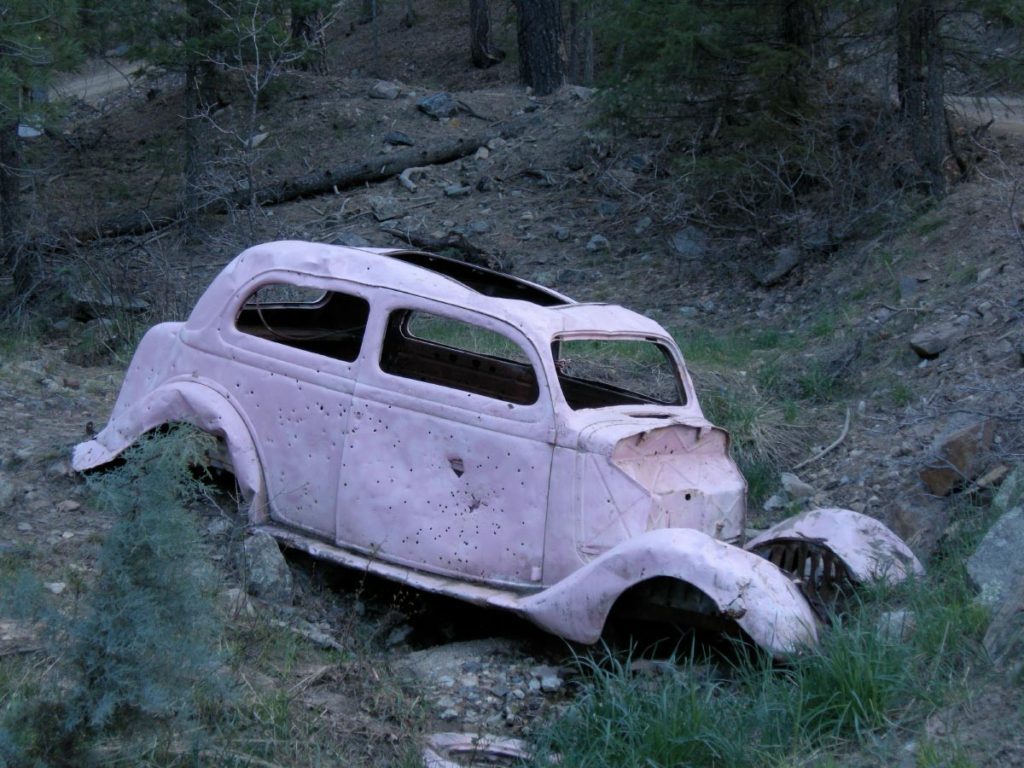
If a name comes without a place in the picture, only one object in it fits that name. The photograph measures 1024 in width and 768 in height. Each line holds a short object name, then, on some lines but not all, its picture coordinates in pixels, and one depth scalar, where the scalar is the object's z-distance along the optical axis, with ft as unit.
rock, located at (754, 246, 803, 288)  40.32
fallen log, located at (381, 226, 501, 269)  42.50
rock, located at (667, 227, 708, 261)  43.80
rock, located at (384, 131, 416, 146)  55.26
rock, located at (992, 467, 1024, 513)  18.72
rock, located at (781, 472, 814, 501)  24.32
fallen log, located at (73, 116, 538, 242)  48.21
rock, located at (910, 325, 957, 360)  28.35
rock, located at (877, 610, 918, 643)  14.47
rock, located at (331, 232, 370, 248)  45.82
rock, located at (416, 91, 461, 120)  57.93
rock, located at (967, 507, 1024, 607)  14.98
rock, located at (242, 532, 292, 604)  18.02
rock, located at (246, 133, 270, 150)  55.36
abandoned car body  16.21
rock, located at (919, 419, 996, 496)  21.29
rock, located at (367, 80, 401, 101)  61.16
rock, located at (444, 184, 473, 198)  51.13
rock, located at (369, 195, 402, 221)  49.07
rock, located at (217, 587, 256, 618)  16.51
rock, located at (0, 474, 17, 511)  20.40
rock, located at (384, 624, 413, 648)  18.47
